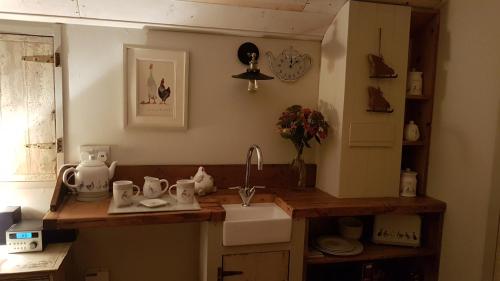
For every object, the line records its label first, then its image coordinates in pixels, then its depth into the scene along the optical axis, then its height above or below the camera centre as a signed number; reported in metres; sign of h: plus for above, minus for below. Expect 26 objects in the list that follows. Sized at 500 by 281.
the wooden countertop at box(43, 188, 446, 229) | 1.44 -0.46
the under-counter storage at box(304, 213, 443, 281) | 1.81 -0.74
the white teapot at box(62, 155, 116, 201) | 1.66 -0.35
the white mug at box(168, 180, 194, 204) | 1.67 -0.40
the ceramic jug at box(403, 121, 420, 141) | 1.96 -0.07
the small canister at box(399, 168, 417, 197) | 1.95 -0.38
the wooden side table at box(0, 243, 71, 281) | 1.41 -0.69
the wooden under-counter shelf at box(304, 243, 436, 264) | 1.73 -0.73
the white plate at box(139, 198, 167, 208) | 1.58 -0.44
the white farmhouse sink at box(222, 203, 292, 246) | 1.54 -0.54
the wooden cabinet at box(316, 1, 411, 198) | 1.82 +0.09
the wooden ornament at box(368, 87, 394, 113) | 1.83 +0.09
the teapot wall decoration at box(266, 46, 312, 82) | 2.03 +0.31
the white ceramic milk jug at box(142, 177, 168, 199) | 1.71 -0.39
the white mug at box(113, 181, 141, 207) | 1.57 -0.39
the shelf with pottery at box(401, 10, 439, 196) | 1.94 +0.20
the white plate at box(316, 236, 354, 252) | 1.82 -0.71
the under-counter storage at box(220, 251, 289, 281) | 1.57 -0.72
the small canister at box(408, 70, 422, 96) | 1.97 +0.21
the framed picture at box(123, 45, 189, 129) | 1.84 +0.13
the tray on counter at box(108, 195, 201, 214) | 1.52 -0.45
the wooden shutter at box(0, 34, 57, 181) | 1.72 -0.01
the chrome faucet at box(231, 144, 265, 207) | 1.80 -0.42
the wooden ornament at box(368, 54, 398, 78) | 1.80 +0.27
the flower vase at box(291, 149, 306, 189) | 1.98 -0.31
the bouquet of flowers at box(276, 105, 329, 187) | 1.88 -0.07
